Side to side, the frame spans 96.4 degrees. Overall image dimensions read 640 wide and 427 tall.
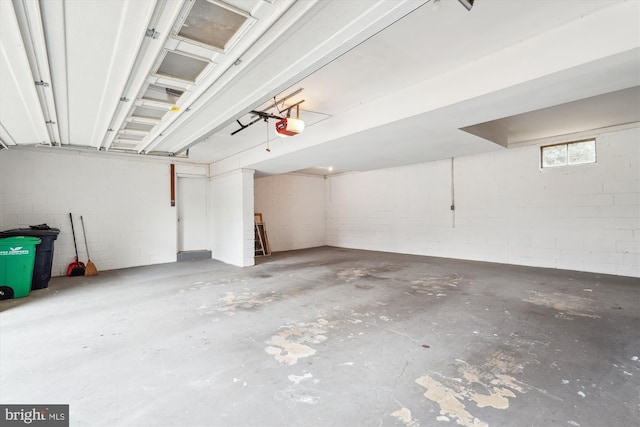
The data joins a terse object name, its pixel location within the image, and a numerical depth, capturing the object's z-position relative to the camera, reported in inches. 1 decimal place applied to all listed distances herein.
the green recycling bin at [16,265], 155.9
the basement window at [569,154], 207.6
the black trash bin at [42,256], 175.0
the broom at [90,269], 215.2
